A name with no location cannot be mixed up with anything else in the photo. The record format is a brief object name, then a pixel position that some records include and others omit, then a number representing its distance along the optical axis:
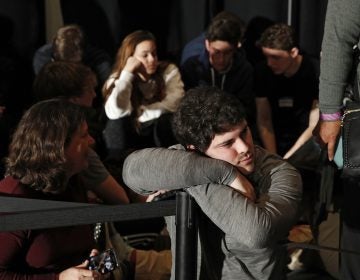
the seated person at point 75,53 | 6.68
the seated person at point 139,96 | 6.29
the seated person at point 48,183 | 3.33
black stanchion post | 2.95
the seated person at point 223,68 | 6.86
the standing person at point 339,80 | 3.39
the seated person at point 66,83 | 5.24
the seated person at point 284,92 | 6.85
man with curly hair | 3.01
